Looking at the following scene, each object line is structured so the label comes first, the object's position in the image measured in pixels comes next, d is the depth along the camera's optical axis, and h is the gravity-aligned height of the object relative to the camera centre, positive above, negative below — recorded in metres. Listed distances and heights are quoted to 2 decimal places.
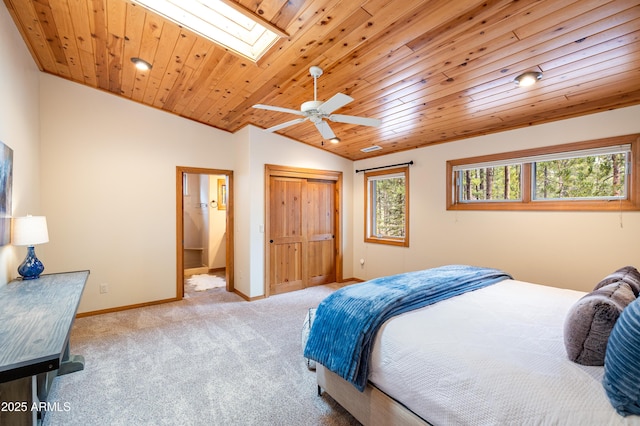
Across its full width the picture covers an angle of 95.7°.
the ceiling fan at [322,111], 2.20 +0.83
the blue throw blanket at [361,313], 1.66 -0.63
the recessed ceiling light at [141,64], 2.81 +1.48
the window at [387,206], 4.81 +0.11
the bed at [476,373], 1.09 -0.69
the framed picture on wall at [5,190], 2.17 +0.18
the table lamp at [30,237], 2.42 -0.21
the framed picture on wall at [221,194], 6.48 +0.42
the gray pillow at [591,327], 1.24 -0.51
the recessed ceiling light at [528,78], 2.37 +1.12
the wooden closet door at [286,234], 4.68 -0.37
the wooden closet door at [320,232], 5.14 -0.36
